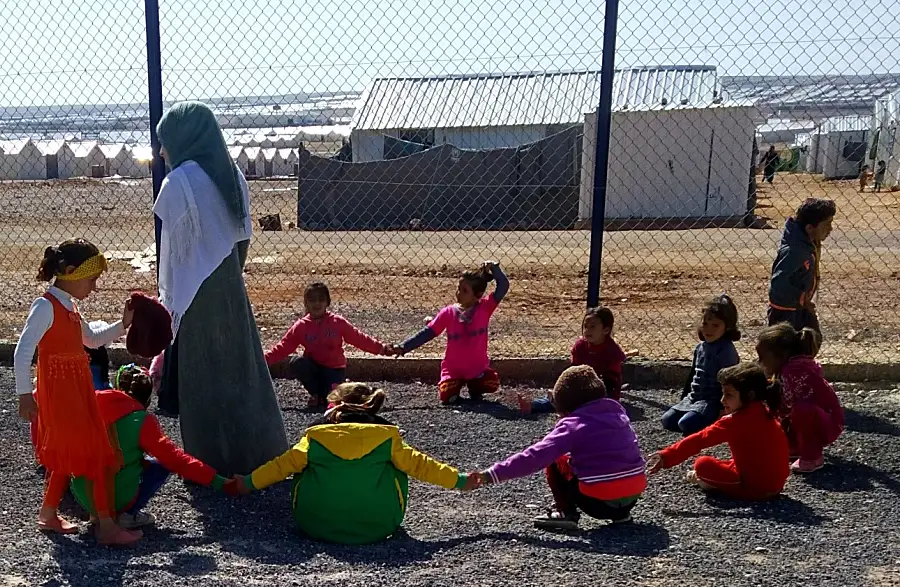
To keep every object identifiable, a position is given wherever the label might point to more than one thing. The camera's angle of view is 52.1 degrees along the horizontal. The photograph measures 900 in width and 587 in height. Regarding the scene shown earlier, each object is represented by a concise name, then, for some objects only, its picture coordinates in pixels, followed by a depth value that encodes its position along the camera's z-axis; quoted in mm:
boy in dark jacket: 5457
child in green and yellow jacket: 3631
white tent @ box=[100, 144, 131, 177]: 49969
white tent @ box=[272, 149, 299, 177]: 51312
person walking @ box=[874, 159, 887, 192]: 29534
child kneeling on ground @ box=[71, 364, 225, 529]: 3783
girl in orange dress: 3584
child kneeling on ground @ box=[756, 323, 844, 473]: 4629
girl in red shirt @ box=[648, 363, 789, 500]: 4168
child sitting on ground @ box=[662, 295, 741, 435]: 5215
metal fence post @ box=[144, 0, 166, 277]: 5496
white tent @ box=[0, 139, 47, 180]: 42938
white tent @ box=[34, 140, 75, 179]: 47250
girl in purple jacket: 3783
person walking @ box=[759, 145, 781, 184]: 30136
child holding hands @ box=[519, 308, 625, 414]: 5547
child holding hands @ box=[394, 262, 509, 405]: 5965
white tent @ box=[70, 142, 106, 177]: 48938
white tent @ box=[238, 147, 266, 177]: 49484
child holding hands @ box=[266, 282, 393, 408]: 5883
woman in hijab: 3943
